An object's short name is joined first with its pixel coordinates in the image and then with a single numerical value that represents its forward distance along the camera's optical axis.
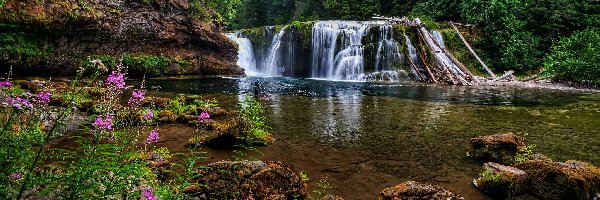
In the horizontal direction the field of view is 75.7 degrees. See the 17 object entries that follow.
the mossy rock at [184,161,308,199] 4.88
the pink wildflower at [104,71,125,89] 3.04
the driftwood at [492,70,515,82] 31.11
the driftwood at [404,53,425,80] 32.78
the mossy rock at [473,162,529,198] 6.04
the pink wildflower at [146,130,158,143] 3.93
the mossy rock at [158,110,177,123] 10.95
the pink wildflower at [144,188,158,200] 2.87
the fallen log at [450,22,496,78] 33.39
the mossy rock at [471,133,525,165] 7.78
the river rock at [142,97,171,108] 13.35
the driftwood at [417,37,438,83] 31.52
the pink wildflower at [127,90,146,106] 3.48
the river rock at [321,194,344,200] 4.99
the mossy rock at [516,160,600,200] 5.84
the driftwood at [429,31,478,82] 31.07
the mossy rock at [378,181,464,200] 4.98
